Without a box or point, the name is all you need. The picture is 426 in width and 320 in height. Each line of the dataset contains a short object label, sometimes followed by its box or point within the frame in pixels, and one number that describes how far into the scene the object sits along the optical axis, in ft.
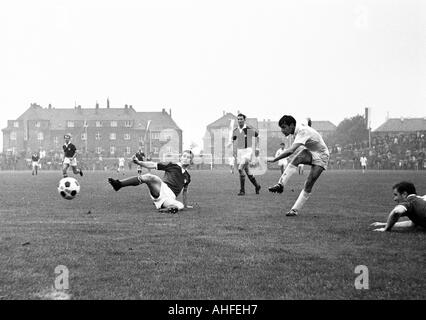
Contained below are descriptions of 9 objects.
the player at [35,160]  114.73
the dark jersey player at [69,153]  76.24
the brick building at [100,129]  329.72
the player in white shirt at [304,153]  30.04
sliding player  31.30
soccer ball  32.86
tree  338.75
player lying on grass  23.21
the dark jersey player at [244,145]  51.13
